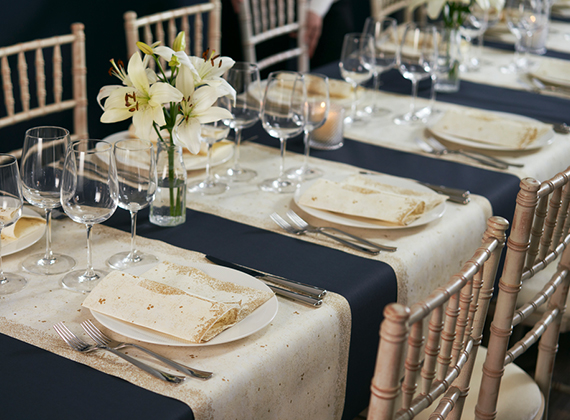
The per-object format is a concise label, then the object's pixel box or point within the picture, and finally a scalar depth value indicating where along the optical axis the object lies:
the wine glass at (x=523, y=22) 2.36
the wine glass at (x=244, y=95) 1.39
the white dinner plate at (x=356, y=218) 1.22
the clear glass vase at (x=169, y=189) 1.17
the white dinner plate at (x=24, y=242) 1.07
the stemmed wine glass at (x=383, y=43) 1.84
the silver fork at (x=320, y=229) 1.17
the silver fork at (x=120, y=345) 0.80
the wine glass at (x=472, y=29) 2.41
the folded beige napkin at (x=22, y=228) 1.09
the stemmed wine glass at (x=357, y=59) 1.77
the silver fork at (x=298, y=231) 1.16
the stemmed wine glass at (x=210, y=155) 1.36
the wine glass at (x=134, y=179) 1.00
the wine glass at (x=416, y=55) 1.82
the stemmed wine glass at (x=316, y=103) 1.39
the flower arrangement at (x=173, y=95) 1.07
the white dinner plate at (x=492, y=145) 1.64
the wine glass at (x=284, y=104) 1.32
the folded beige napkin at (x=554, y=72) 2.23
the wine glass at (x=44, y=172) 1.00
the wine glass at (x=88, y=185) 0.94
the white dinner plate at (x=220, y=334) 0.85
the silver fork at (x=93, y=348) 0.79
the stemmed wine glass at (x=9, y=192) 0.94
